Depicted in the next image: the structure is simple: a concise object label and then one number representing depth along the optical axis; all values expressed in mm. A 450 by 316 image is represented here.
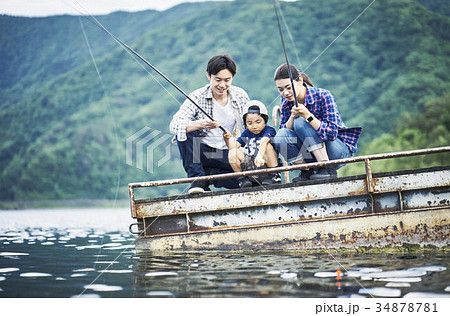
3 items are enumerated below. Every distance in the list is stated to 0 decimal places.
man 6254
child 6035
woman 5691
